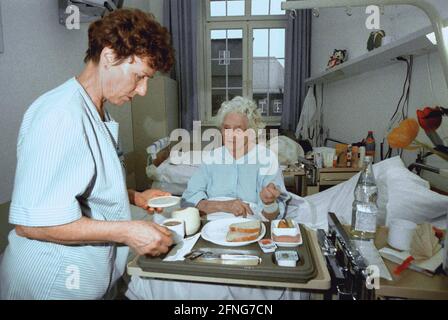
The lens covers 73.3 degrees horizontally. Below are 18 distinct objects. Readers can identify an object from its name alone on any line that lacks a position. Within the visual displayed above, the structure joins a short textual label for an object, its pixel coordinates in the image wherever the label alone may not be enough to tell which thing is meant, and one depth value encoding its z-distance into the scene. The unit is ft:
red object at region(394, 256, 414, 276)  2.74
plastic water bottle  3.45
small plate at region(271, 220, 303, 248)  3.02
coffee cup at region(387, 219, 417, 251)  3.14
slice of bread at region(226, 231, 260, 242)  3.12
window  14.75
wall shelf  4.70
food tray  2.50
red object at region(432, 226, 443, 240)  3.29
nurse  2.42
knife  2.68
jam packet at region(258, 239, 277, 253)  2.92
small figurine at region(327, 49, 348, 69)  10.16
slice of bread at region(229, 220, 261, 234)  3.22
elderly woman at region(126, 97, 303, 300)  4.90
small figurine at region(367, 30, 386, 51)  7.13
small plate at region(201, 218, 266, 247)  3.08
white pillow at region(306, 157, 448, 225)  4.27
